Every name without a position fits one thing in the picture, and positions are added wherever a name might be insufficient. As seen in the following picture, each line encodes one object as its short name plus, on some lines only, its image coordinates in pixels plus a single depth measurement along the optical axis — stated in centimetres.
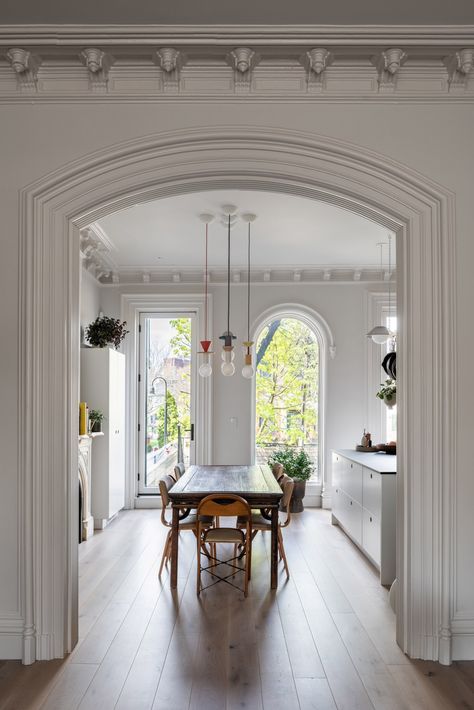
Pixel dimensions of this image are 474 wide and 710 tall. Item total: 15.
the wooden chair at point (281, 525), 453
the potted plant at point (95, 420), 628
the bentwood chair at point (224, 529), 414
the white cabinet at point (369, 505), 449
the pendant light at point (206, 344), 551
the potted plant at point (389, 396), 552
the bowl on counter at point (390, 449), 588
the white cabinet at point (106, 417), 641
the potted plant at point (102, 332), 656
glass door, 774
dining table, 437
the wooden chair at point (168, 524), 455
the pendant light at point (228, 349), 538
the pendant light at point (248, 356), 554
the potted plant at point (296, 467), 735
